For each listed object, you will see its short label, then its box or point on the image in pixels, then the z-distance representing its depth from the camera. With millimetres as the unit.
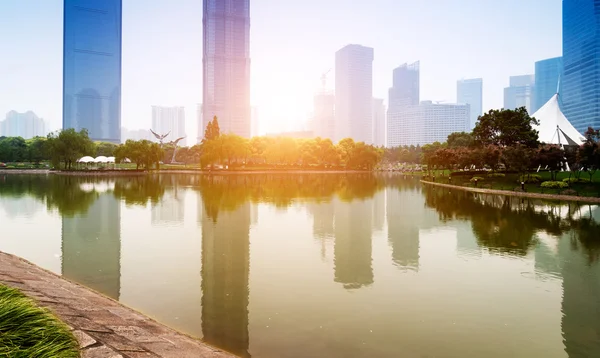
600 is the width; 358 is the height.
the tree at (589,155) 40438
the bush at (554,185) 42500
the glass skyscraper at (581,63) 148625
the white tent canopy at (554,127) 69506
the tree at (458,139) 97062
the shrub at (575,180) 44575
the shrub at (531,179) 49625
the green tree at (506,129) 61812
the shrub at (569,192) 39812
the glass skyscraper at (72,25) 196500
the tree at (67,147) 81812
